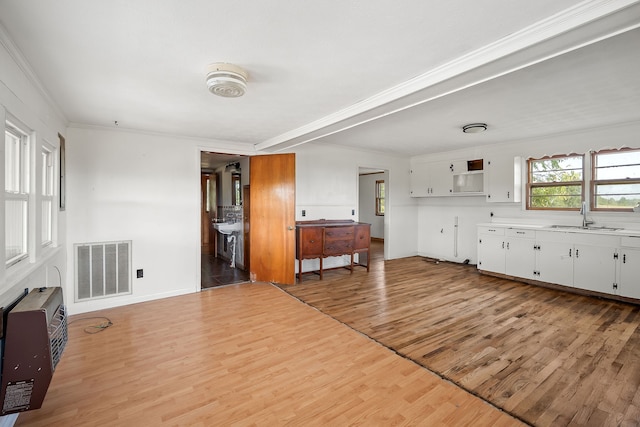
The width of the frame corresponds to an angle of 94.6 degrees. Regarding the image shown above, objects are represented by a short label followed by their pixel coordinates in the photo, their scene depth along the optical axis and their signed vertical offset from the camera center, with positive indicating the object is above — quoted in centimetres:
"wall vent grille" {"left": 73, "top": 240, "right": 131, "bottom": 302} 368 -73
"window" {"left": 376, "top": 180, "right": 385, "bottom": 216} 961 +46
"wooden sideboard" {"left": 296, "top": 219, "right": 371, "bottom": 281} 488 -47
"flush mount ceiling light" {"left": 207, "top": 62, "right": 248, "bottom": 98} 212 +99
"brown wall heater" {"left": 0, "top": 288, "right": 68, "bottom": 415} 155 -79
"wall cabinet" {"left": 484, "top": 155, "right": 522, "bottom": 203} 511 +60
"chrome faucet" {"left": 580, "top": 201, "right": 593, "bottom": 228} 442 -10
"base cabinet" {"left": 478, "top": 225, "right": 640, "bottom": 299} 379 -68
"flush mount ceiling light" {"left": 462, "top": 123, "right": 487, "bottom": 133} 401 +116
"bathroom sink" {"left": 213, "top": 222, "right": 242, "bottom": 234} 598 -30
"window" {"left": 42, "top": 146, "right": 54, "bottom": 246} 292 +16
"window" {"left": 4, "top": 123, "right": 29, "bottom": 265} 210 +16
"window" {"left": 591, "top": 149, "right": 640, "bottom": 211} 411 +46
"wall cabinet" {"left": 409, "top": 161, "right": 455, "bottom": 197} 615 +72
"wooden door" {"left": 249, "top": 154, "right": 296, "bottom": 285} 476 -9
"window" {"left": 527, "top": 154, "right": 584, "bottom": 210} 464 +48
